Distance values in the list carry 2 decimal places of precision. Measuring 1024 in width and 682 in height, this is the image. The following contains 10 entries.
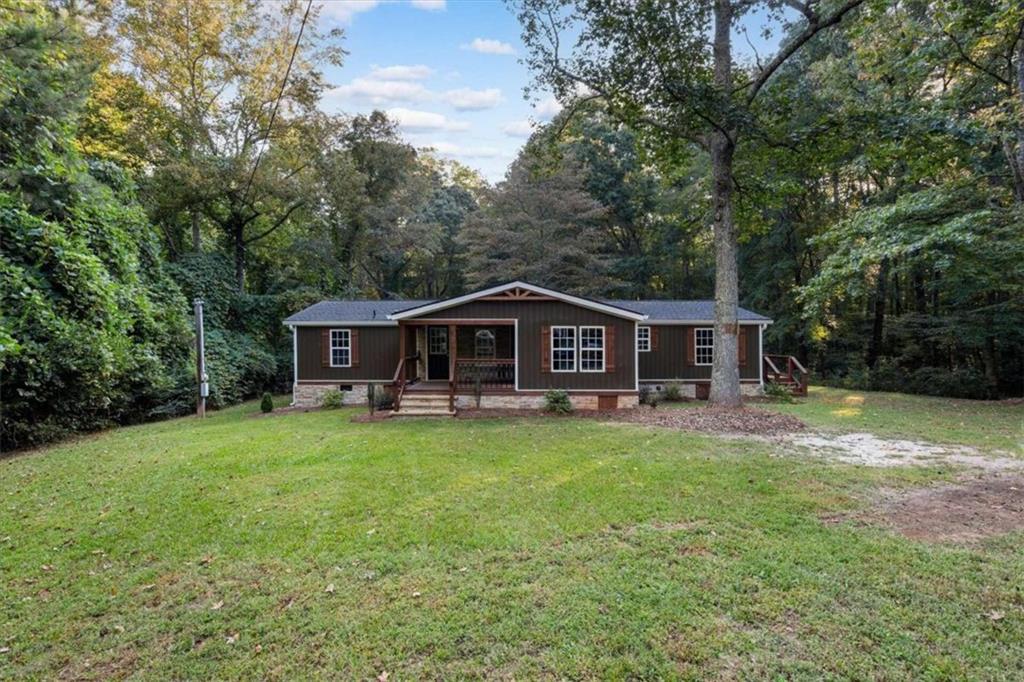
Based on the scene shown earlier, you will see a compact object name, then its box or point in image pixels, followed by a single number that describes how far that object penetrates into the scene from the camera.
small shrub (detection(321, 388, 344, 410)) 14.55
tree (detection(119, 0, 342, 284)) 19.62
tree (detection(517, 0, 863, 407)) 10.84
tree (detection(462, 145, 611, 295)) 23.36
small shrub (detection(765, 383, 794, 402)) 14.45
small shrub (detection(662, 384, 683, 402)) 14.75
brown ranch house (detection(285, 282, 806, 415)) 13.14
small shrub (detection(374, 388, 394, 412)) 13.52
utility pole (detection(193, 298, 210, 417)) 13.35
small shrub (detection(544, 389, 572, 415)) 12.44
